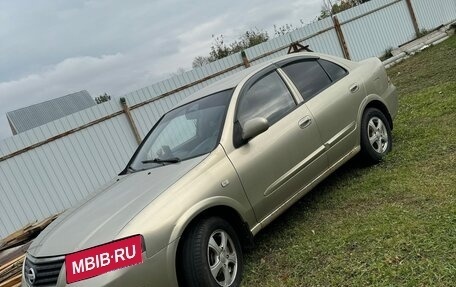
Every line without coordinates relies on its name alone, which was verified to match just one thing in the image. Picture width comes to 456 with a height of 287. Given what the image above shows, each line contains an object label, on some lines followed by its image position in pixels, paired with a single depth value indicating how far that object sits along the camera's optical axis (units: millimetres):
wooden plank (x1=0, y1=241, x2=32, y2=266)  5043
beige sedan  3145
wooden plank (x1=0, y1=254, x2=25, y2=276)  4710
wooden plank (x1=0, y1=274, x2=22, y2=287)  4246
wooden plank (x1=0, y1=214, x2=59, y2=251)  5895
